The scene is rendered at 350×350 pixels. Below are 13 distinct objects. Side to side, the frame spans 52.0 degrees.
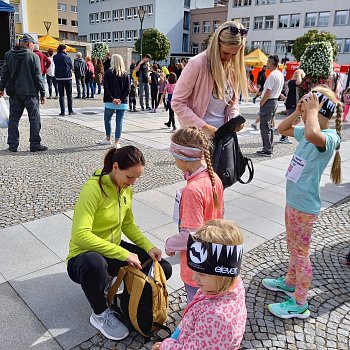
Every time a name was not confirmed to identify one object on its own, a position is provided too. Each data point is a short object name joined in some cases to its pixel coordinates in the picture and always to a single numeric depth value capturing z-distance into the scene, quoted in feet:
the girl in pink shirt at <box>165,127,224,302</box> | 7.10
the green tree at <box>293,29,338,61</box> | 129.18
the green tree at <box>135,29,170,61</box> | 155.84
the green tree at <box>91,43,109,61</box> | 88.07
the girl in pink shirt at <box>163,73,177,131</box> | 34.46
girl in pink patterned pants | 7.89
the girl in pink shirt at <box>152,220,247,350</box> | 4.88
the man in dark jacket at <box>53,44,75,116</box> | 34.53
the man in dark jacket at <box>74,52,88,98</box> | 47.09
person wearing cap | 21.59
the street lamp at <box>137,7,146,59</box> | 75.61
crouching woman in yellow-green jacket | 7.77
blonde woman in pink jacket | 9.52
